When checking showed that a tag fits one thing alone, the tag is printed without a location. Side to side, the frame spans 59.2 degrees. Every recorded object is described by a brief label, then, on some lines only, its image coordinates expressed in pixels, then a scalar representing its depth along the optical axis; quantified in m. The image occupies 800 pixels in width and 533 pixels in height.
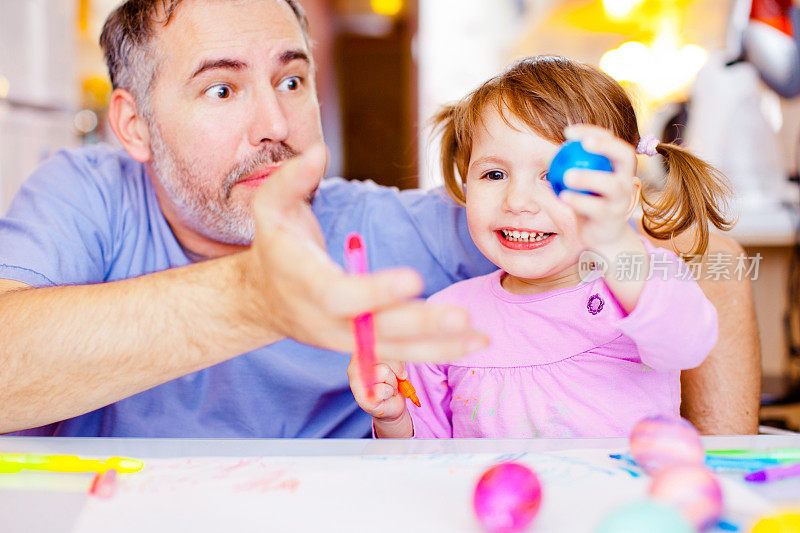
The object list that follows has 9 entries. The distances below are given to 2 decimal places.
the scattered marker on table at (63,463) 0.64
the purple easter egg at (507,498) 0.49
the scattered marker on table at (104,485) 0.58
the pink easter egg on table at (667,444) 0.58
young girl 0.90
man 0.78
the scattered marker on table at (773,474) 0.58
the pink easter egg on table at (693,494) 0.49
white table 0.69
